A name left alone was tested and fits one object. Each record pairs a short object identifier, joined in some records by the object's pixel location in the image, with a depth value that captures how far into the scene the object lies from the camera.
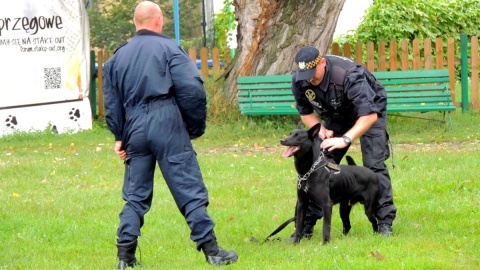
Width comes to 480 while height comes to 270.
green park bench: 30.72
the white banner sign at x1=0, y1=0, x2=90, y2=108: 31.55
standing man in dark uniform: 12.62
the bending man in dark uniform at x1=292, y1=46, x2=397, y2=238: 14.15
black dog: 13.85
